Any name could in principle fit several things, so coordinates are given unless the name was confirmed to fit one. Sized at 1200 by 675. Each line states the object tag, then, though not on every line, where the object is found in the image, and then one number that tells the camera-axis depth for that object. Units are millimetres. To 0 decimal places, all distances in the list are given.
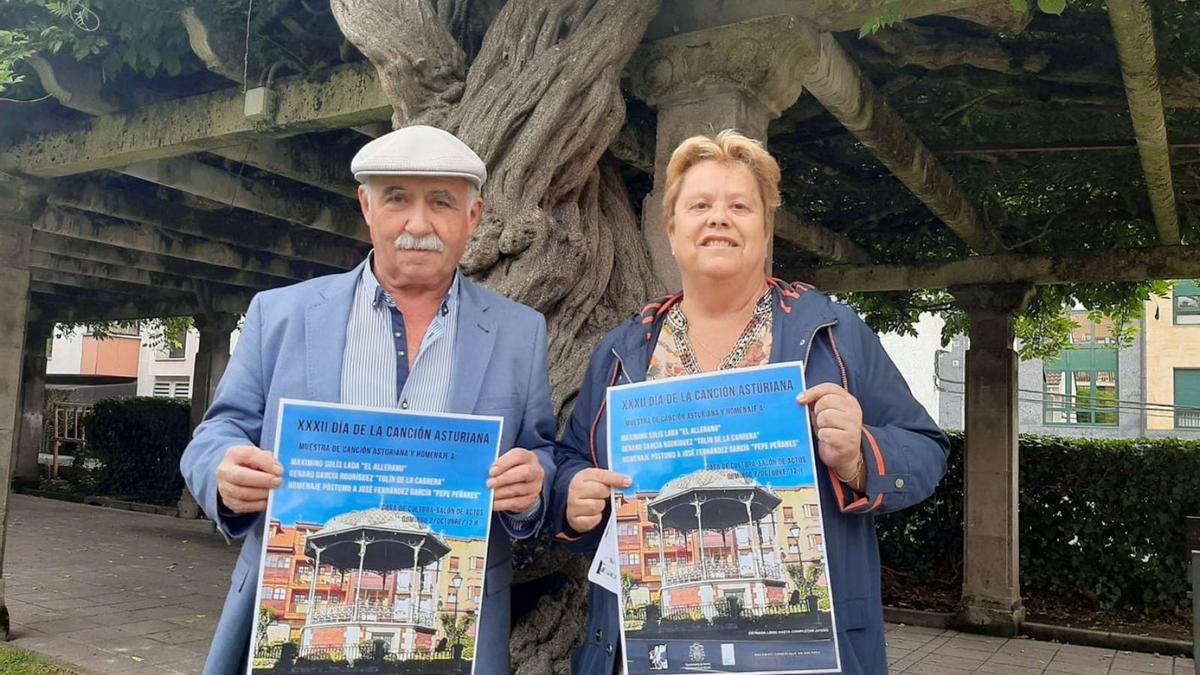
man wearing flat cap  1832
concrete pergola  3734
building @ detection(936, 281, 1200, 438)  29484
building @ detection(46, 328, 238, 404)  38469
